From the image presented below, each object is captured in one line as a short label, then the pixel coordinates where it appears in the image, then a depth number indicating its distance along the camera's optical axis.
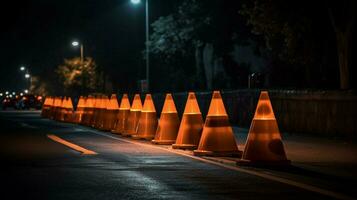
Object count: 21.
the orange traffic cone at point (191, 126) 17.39
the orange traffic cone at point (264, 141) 13.40
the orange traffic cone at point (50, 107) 42.14
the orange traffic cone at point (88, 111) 31.01
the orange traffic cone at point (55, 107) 39.84
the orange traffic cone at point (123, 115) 24.23
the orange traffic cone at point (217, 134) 15.66
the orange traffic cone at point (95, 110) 29.53
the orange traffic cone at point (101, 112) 27.88
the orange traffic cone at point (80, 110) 33.39
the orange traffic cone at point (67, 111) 36.28
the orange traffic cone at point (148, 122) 21.55
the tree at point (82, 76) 74.75
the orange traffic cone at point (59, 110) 37.84
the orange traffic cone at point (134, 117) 22.83
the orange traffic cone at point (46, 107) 43.63
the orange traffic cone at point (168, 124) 19.33
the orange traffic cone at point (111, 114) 26.45
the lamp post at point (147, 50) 46.60
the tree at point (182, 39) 51.47
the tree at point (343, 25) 29.11
